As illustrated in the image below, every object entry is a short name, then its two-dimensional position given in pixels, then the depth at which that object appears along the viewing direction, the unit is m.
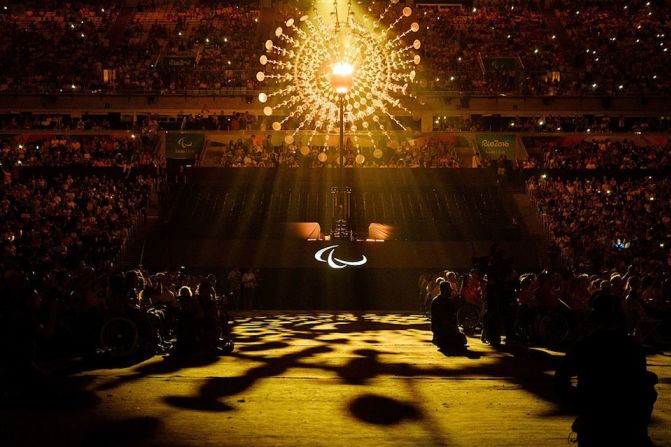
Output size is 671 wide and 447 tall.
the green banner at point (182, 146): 39.28
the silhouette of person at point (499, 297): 14.30
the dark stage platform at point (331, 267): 25.89
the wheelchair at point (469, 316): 17.19
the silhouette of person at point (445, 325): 13.16
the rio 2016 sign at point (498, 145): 39.44
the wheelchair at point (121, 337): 11.63
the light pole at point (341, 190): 26.23
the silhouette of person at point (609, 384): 4.97
